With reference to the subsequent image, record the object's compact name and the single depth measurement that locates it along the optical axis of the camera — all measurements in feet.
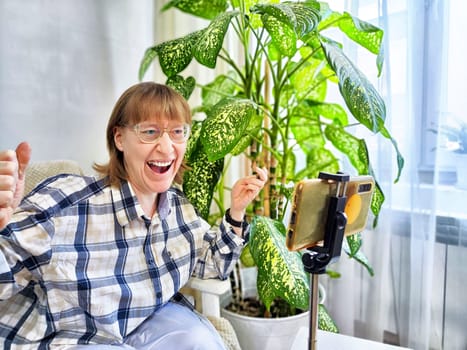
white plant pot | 4.04
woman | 2.90
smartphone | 2.19
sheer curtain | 4.01
